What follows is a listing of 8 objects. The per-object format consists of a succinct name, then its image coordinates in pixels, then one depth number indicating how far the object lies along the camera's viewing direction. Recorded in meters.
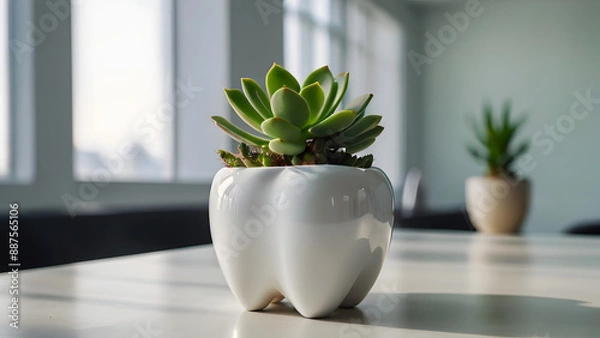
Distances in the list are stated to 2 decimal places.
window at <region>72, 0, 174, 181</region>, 3.38
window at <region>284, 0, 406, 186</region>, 5.89
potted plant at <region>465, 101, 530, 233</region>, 1.74
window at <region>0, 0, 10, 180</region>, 2.72
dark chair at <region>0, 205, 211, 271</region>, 1.60
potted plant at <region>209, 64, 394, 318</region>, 0.56
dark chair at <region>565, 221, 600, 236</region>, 2.78
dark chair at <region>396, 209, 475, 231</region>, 2.59
